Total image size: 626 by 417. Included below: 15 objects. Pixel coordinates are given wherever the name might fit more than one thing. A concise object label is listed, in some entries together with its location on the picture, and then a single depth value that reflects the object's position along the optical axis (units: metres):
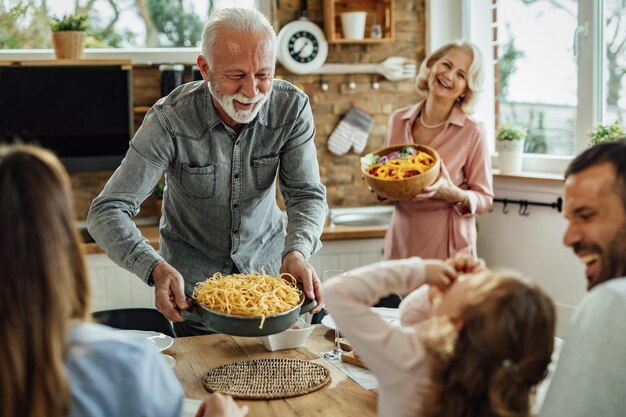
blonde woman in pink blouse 3.64
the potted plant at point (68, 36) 4.40
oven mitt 4.95
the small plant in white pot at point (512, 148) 4.42
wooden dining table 1.82
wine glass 2.20
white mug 4.70
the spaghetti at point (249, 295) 1.94
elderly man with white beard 2.46
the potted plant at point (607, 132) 3.50
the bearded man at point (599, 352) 1.22
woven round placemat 1.91
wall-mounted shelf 4.73
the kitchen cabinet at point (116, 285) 4.27
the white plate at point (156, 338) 2.28
